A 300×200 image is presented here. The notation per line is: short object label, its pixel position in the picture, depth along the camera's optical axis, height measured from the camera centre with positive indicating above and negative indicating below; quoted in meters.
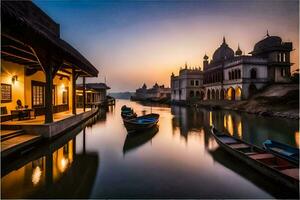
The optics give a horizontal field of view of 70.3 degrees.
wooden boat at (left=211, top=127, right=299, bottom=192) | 6.43 -2.29
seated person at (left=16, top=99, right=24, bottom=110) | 15.03 -0.32
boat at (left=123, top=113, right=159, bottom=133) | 15.46 -1.93
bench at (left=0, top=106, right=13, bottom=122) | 13.06 -0.92
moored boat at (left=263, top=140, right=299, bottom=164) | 7.46 -2.08
